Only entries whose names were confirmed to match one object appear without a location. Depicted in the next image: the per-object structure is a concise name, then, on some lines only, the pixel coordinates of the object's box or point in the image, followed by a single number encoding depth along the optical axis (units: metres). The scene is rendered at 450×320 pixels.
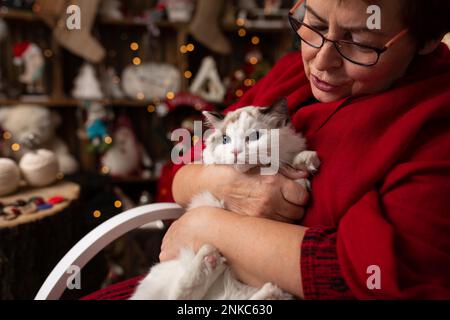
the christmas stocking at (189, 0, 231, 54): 2.67
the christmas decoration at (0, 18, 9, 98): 2.54
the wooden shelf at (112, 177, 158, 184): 2.79
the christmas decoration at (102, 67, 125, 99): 2.77
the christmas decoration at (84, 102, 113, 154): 2.65
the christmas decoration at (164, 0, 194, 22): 2.69
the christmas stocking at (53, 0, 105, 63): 2.51
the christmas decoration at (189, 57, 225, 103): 2.77
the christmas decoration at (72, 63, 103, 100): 2.69
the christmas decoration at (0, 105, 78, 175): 2.43
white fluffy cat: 0.78
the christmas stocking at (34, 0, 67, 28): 2.50
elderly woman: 0.64
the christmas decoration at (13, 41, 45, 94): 2.53
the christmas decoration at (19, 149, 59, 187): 1.70
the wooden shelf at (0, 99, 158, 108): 2.59
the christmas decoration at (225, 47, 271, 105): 2.76
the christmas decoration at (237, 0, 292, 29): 2.74
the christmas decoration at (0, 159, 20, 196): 1.54
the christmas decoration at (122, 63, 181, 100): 2.76
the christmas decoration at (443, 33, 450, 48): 1.17
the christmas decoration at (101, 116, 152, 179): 2.76
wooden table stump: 1.38
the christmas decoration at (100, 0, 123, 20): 2.67
